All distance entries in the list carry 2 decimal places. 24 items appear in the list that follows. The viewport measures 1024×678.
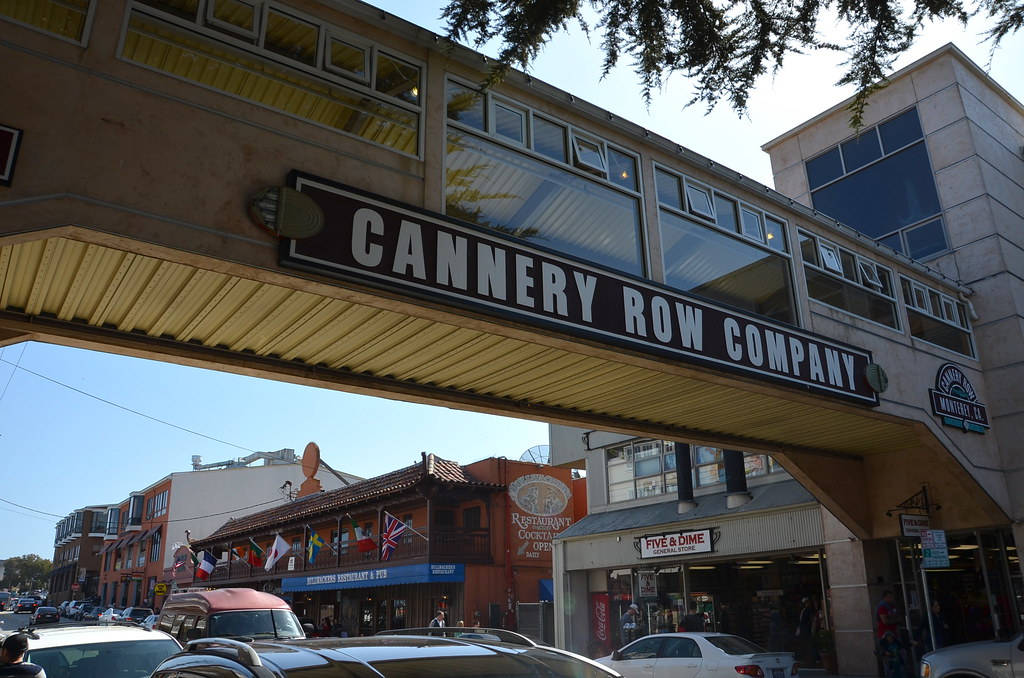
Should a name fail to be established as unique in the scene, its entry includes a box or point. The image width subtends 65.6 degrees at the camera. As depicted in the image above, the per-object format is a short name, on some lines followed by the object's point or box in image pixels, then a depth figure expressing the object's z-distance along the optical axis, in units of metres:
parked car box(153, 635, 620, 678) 3.15
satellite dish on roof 35.47
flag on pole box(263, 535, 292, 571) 33.59
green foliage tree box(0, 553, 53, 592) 145.50
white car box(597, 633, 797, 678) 12.10
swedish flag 35.09
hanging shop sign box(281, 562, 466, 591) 28.09
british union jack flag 28.91
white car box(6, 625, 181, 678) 7.54
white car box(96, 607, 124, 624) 36.77
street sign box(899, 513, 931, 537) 14.69
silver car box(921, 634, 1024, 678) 10.64
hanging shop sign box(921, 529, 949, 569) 13.97
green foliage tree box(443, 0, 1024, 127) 6.45
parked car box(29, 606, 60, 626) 35.97
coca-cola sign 23.86
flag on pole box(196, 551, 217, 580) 34.31
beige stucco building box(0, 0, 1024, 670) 6.63
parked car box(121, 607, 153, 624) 36.43
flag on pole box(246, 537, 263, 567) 37.95
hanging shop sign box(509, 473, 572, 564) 30.03
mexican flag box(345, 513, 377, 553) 31.08
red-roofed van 12.90
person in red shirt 15.10
